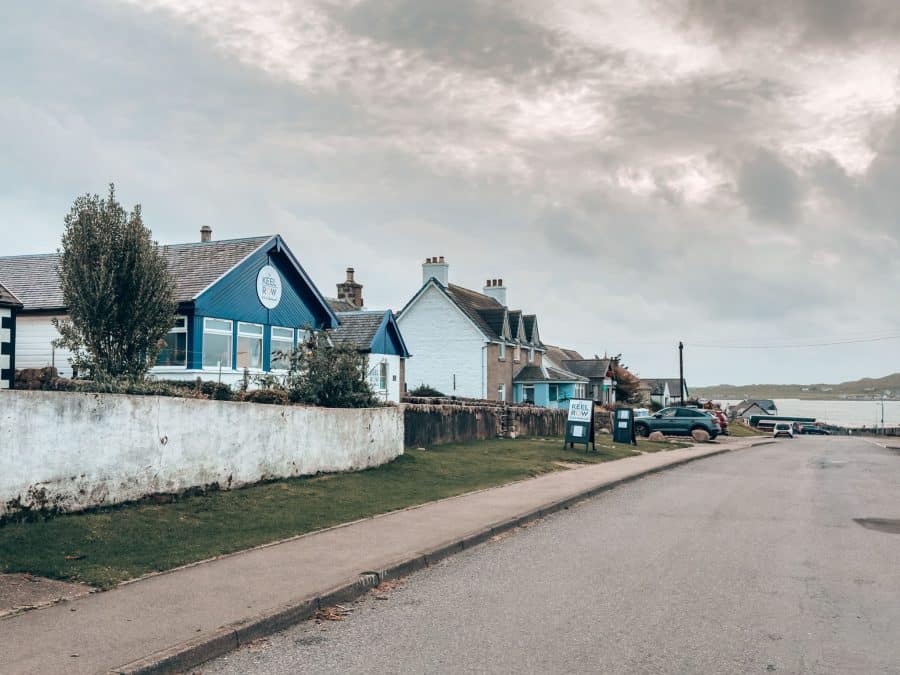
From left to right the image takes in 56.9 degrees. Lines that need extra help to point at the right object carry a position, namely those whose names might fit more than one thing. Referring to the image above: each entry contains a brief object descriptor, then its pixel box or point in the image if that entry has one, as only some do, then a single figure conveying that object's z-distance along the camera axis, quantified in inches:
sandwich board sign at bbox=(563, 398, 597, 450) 1104.8
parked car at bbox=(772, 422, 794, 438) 2480.3
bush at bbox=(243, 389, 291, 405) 684.7
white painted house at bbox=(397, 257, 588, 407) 2043.6
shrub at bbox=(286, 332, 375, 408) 717.3
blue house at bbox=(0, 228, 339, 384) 1021.2
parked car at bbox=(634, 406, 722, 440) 1715.1
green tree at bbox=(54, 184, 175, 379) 797.2
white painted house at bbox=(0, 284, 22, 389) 811.4
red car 2118.6
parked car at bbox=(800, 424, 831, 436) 3904.0
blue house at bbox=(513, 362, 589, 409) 2209.6
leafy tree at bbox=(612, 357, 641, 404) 2967.5
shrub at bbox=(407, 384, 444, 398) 1721.2
